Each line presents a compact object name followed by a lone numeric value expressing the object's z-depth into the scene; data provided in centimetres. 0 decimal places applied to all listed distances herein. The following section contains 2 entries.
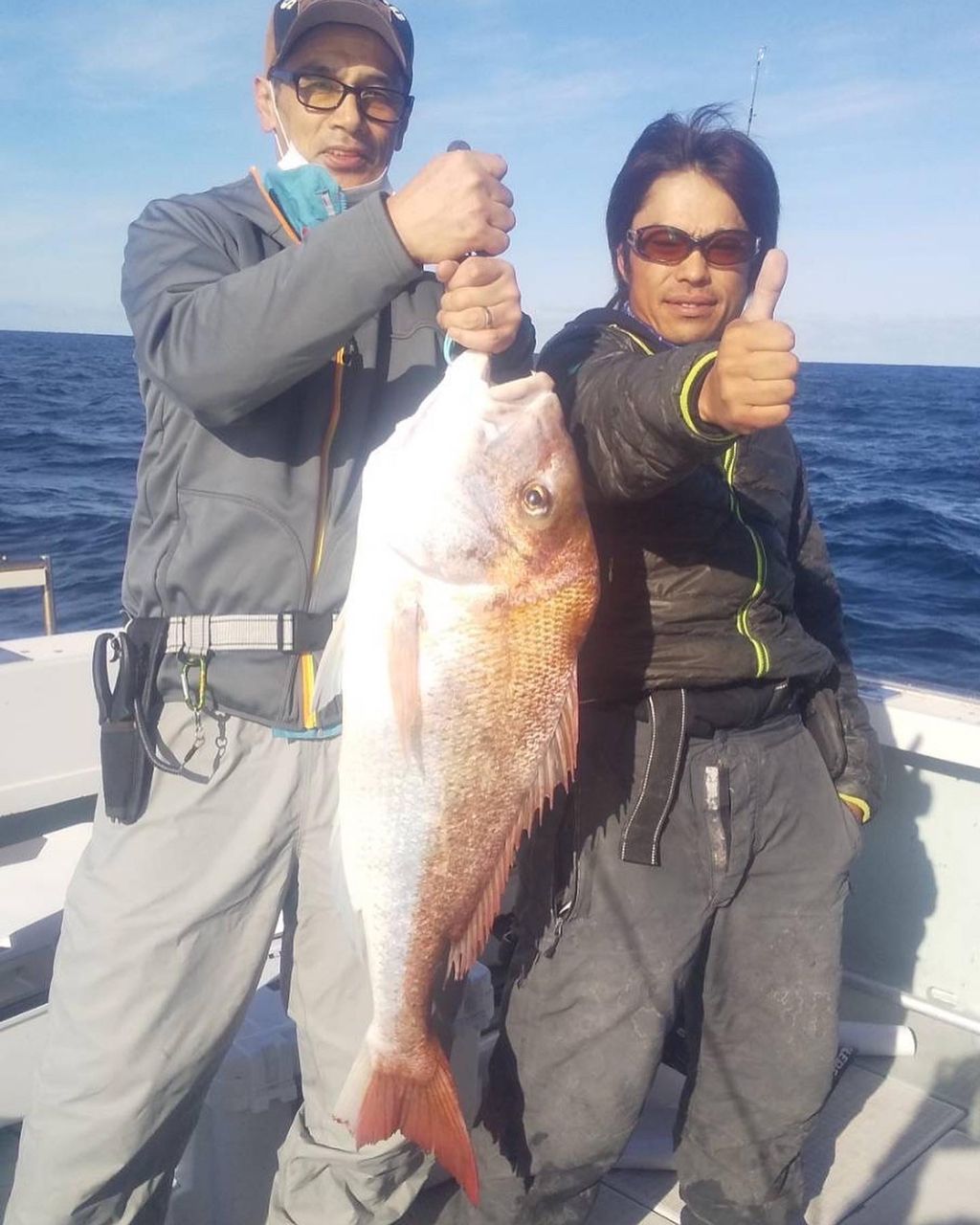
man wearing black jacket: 251
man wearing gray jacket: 229
